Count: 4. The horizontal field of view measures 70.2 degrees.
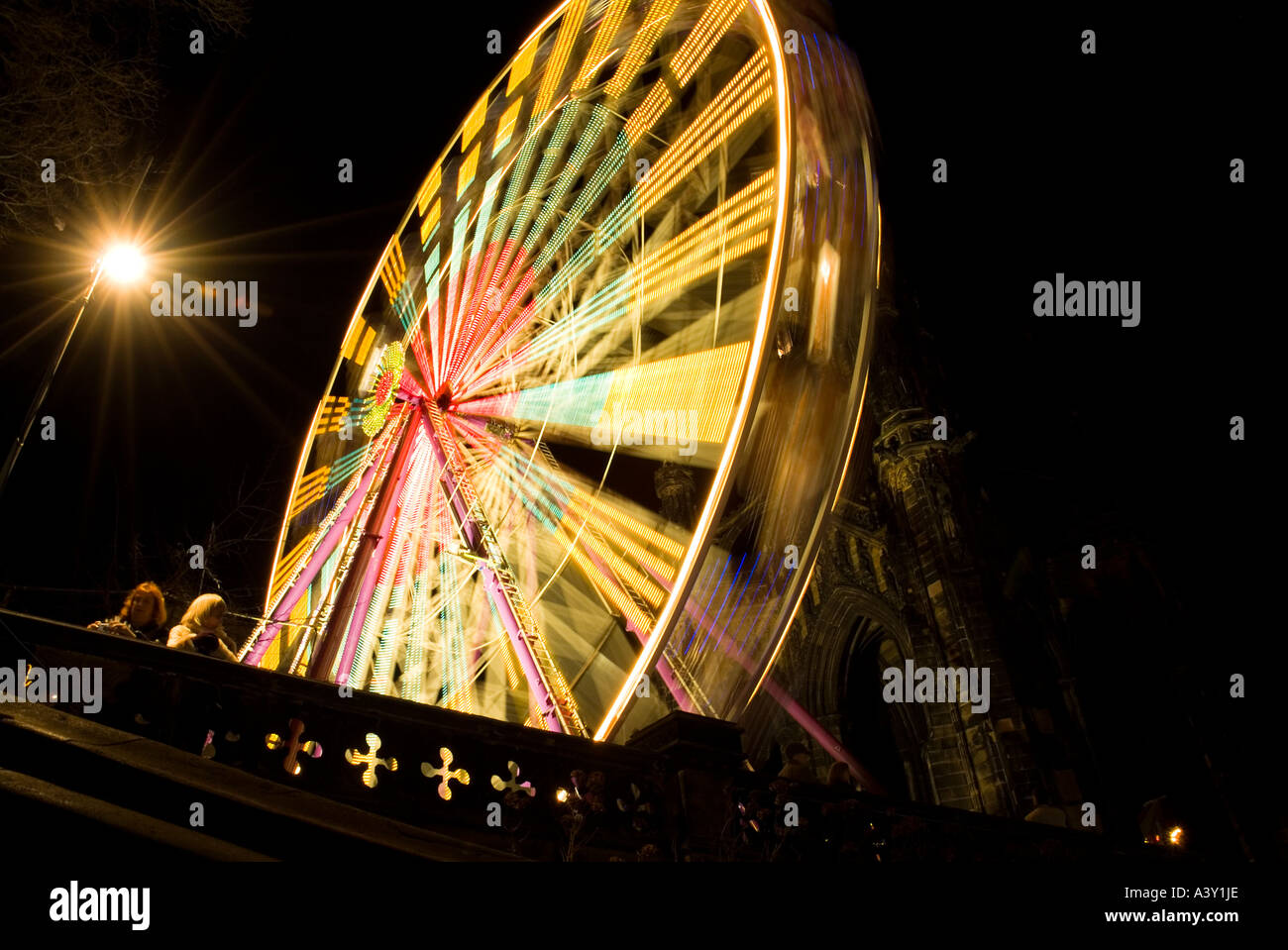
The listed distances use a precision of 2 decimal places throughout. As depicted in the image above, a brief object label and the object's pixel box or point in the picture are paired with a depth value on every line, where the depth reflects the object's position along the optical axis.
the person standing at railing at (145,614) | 6.52
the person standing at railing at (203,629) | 6.46
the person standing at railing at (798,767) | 8.51
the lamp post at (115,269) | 9.20
